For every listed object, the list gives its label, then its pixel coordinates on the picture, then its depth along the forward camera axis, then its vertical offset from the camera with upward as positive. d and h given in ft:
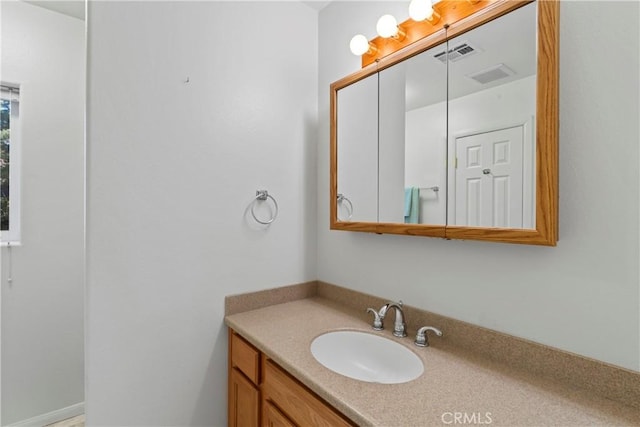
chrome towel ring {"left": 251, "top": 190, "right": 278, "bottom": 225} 5.21 +0.23
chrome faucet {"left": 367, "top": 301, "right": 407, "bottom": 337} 4.10 -1.43
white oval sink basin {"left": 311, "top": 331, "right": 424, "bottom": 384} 3.75 -1.88
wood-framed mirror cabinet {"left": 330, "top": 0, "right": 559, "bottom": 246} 2.89 +0.90
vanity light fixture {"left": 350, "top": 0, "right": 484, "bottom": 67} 3.67 +2.49
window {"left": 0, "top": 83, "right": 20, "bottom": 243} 5.93 +0.80
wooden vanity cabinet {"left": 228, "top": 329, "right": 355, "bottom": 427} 3.10 -2.20
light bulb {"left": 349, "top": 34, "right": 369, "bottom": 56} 4.66 +2.57
